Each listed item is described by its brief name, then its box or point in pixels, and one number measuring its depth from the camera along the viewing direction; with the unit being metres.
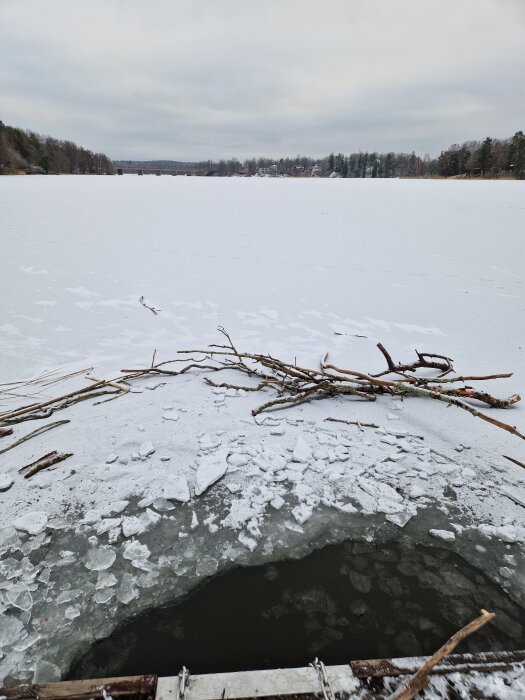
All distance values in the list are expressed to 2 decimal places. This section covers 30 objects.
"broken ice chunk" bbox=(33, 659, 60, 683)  1.66
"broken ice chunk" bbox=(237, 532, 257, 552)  2.32
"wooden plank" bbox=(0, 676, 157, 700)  1.52
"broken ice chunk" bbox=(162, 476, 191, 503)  2.65
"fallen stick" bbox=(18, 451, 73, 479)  2.80
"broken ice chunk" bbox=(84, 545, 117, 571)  2.17
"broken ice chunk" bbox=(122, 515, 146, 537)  2.37
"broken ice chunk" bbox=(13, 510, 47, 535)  2.36
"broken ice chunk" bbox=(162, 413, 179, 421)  3.53
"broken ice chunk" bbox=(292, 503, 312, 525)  2.51
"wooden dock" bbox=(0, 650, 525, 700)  1.52
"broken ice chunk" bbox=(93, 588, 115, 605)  2.00
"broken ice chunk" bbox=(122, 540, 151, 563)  2.23
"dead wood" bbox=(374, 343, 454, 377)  4.12
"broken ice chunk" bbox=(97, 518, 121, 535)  2.38
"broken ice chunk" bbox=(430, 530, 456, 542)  2.38
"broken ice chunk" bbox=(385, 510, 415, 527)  2.49
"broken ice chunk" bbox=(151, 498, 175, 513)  2.59
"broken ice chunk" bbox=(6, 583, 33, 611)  1.95
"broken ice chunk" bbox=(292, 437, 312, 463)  3.04
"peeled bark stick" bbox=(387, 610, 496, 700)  1.49
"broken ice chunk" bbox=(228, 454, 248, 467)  3.00
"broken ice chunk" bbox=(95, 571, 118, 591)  2.07
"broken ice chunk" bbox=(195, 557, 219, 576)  2.16
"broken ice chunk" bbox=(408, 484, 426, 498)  2.70
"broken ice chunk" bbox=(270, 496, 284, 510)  2.62
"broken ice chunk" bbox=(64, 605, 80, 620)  1.92
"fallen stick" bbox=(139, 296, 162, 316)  6.37
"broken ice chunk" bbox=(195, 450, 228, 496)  2.76
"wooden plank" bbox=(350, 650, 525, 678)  1.58
